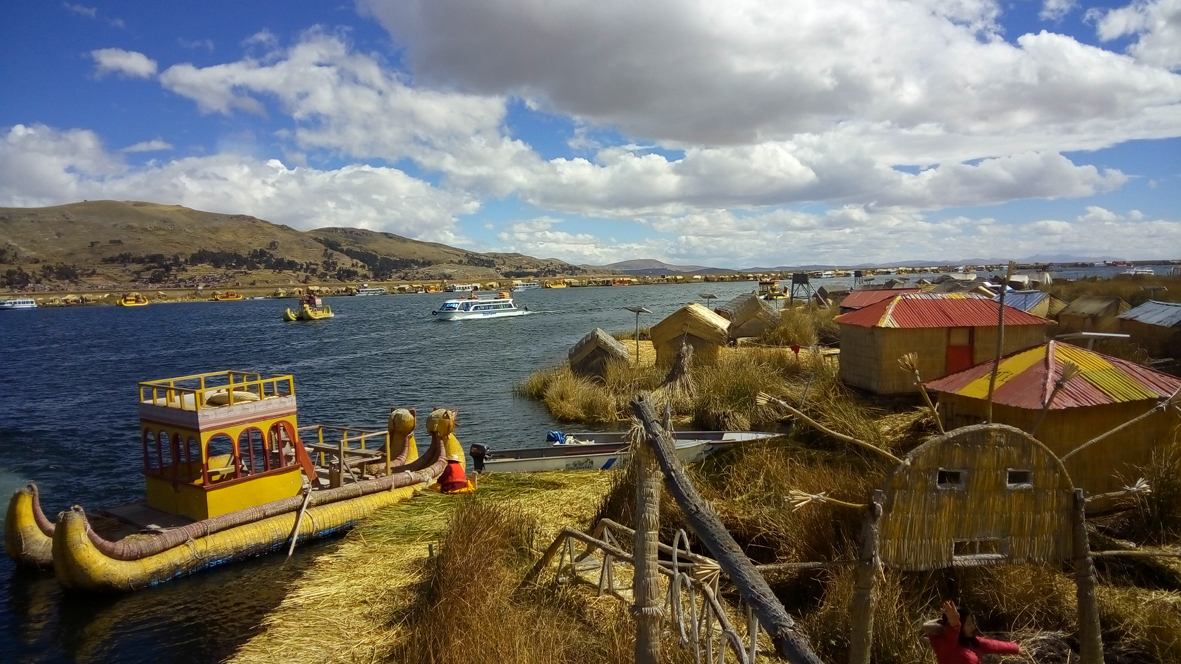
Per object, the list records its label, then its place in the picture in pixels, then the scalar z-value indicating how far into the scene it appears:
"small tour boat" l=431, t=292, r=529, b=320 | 79.62
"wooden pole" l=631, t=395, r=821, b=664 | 3.55
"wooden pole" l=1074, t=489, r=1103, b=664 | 5.02
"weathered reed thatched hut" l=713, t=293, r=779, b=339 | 37.25
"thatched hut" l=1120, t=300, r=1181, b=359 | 19.75
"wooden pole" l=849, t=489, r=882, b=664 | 4.50
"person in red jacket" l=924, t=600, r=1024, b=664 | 5.39
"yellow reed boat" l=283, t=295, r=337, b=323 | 83.50
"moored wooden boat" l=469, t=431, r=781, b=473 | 16.64
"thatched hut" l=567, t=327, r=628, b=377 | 27.70
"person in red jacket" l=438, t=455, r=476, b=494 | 15.17
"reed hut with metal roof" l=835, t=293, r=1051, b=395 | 18.33
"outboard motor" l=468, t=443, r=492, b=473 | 17.56
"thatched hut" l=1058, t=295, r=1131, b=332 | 23.55
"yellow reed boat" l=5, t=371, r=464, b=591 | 11.70
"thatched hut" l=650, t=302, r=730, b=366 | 27.16
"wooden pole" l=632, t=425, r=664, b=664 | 4.75
